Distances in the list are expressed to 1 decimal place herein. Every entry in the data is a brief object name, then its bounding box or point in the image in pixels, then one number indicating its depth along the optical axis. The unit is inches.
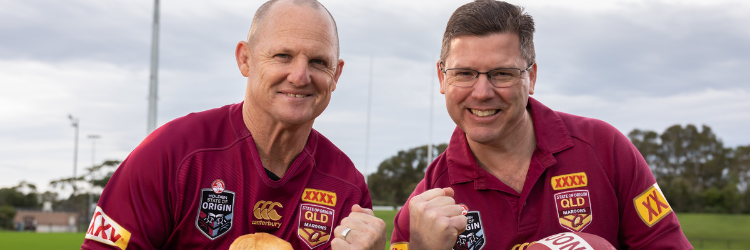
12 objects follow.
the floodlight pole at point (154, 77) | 579.5
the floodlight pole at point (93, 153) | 2231.2
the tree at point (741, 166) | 2219.5
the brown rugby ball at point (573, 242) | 126.3
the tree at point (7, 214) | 2411.4
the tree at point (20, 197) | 3053.6
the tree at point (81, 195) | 2522.1
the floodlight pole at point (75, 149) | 1758.1
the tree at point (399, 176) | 1325.0
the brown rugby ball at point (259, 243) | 119.1
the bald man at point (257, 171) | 122.3
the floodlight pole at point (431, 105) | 1180.1
